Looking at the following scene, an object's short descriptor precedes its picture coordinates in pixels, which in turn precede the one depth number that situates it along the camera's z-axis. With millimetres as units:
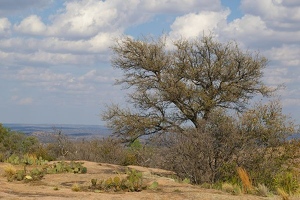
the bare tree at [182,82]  26328
